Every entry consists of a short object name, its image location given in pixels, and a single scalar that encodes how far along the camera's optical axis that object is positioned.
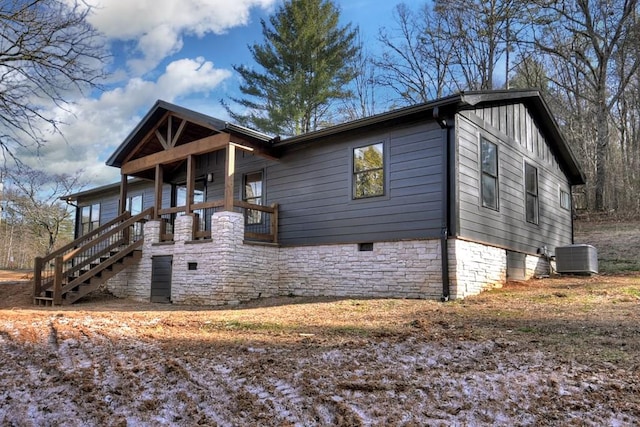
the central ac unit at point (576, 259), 11.81
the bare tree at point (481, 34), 20.97
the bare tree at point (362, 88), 25.16
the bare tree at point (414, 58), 24.17
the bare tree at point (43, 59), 7.00
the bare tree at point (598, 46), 19.69
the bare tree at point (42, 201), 24.70
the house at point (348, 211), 9.10
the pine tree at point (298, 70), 23.03
